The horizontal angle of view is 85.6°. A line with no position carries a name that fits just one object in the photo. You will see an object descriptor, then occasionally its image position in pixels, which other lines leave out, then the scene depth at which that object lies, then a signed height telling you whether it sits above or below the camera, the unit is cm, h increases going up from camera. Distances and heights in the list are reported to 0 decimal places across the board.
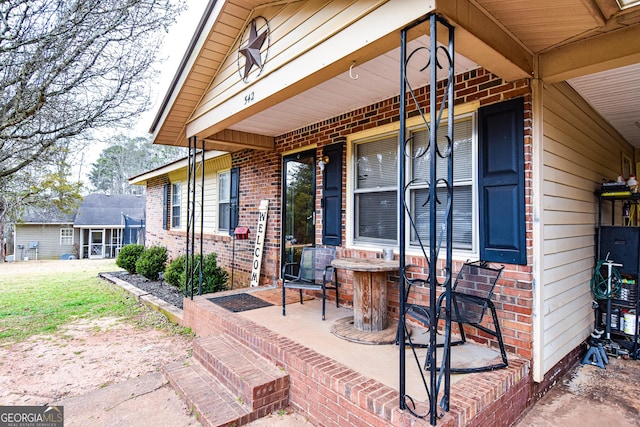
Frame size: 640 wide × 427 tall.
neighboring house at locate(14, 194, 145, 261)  1888 -81
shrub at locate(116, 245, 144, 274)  962 -106
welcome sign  574 -35
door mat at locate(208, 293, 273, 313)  419 -107
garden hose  352 -65
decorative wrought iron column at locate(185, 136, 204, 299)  485 +5
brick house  222 +106
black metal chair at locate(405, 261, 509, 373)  246 -61
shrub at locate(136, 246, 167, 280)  858 -109
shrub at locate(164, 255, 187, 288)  698 -107
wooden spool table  321 -74
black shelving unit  341 -59
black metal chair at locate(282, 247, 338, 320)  416 -59
